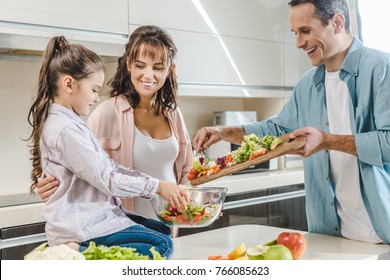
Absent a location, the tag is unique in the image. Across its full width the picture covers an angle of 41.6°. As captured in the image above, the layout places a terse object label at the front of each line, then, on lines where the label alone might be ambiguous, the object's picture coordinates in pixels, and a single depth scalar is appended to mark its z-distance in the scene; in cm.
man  136
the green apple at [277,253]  107
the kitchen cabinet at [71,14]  193
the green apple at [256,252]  109
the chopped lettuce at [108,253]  103
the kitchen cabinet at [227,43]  252
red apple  116
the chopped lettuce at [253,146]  140
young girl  117
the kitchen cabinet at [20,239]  183
